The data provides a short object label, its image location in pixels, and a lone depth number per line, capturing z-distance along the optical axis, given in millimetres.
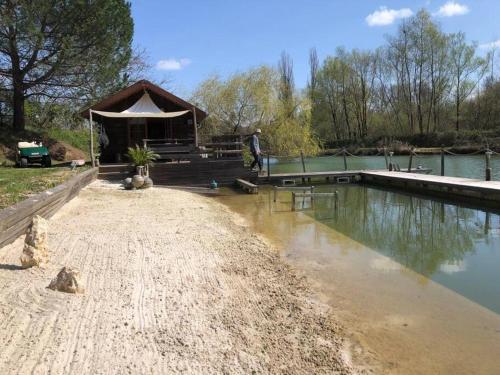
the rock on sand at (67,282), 4383
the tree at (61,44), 19312
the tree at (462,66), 44916
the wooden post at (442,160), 16750
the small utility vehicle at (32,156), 17719
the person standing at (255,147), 17812
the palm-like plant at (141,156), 16391
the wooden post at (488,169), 14103
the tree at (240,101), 30625
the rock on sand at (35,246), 4938
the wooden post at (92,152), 17631
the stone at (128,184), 14211
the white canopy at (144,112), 18188
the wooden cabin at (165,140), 17469
